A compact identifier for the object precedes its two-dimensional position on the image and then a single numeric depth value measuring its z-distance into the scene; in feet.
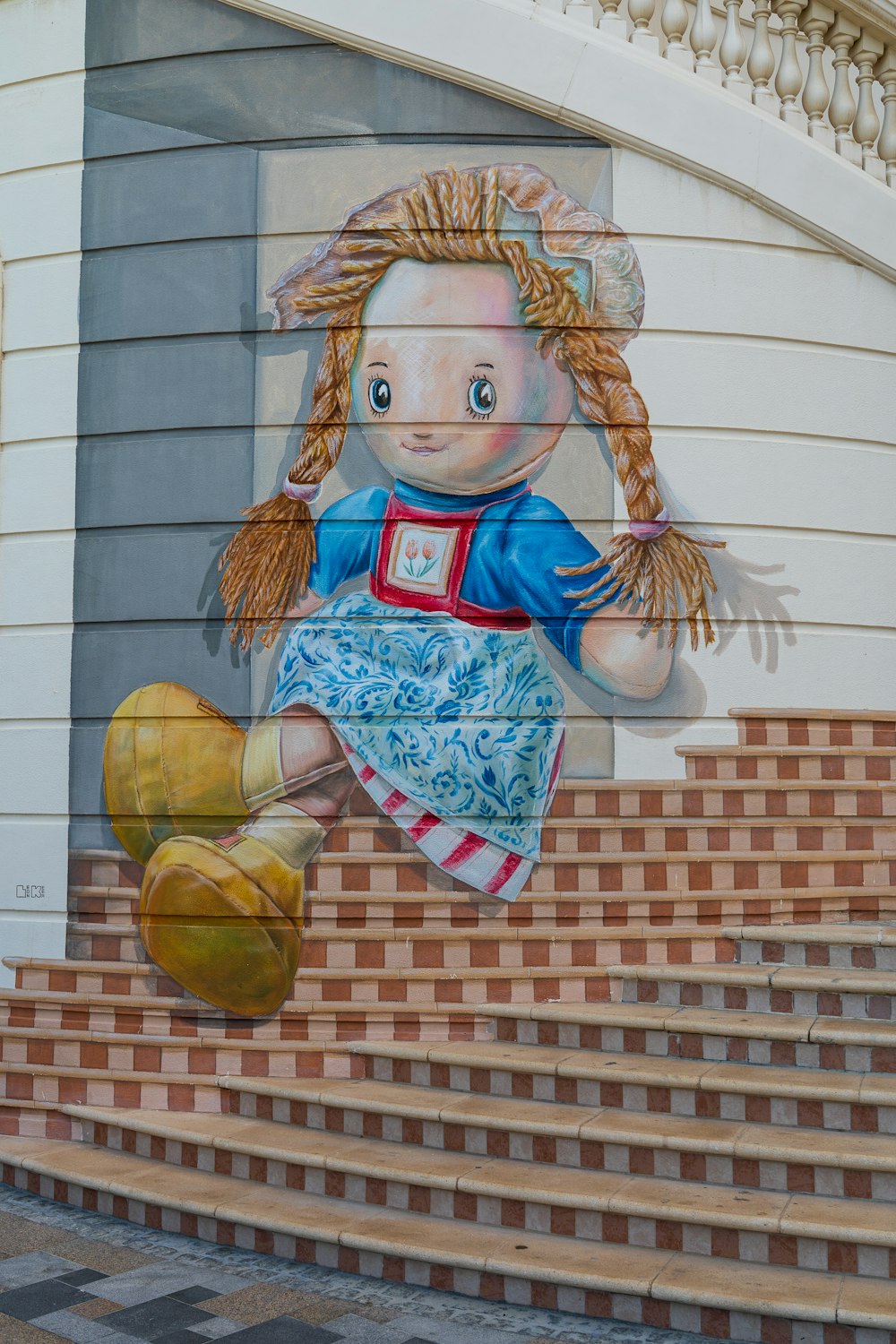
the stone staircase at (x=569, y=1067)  12.35
